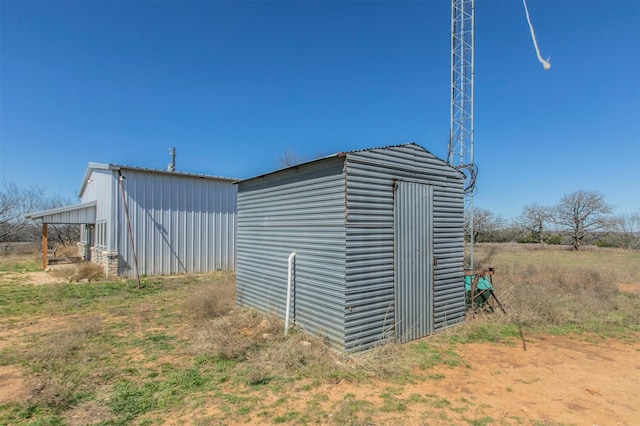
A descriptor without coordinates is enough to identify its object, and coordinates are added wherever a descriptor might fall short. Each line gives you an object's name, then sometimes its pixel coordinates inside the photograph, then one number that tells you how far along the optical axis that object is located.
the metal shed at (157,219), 12.38
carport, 13.30
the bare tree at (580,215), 29.86
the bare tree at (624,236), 28.72
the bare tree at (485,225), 35.09
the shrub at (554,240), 34.66
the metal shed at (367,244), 4.77
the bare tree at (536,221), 32.91
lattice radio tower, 10.84
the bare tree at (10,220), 24.17
